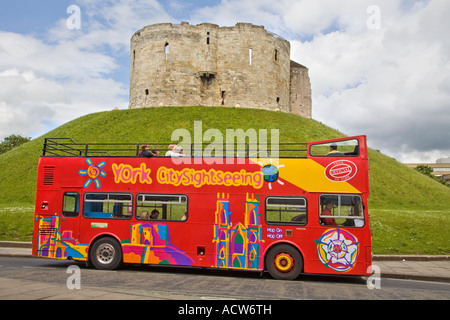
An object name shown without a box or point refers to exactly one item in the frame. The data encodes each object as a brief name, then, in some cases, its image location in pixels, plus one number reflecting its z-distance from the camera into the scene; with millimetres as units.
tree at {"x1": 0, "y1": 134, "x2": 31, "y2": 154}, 82756
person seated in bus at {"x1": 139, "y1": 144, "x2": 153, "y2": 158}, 11914
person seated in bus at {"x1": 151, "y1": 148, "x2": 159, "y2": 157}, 12209
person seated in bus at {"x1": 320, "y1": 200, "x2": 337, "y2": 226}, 10727
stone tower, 46312
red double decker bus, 10664
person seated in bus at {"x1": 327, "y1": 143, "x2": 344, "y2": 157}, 11023
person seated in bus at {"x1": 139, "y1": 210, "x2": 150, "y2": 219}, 11688
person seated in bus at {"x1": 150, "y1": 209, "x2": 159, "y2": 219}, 11688
